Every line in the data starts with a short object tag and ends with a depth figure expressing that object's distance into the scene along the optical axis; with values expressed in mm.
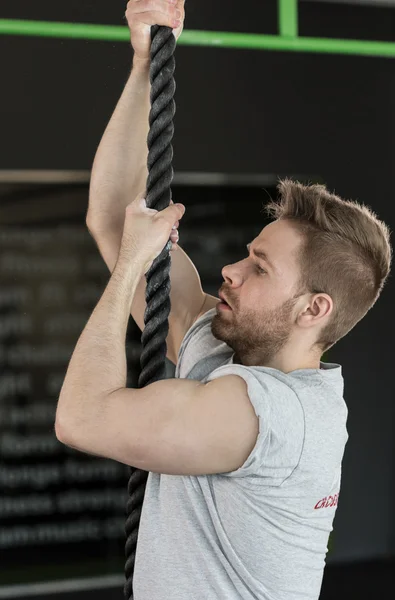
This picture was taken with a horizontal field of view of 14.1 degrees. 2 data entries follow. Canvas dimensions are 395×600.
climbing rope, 2392
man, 2383
